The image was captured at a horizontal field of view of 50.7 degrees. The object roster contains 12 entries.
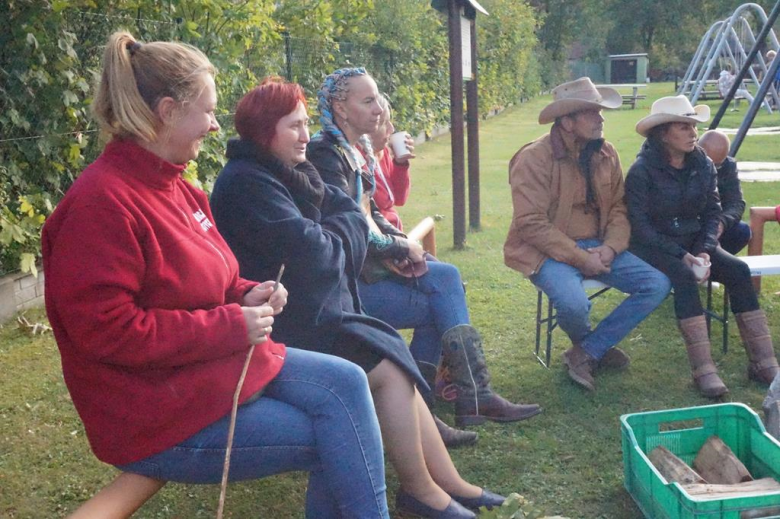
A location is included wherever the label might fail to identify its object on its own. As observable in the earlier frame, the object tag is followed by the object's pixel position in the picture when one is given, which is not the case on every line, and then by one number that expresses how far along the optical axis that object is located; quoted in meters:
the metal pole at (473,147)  7.86
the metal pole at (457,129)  7.04
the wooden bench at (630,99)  28.30
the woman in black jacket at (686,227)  4.05
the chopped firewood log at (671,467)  2.78
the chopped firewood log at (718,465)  2.78
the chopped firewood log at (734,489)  2.59
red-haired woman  2.65
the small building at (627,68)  46.56
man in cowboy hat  4.06
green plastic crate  2.71
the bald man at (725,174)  4.64
